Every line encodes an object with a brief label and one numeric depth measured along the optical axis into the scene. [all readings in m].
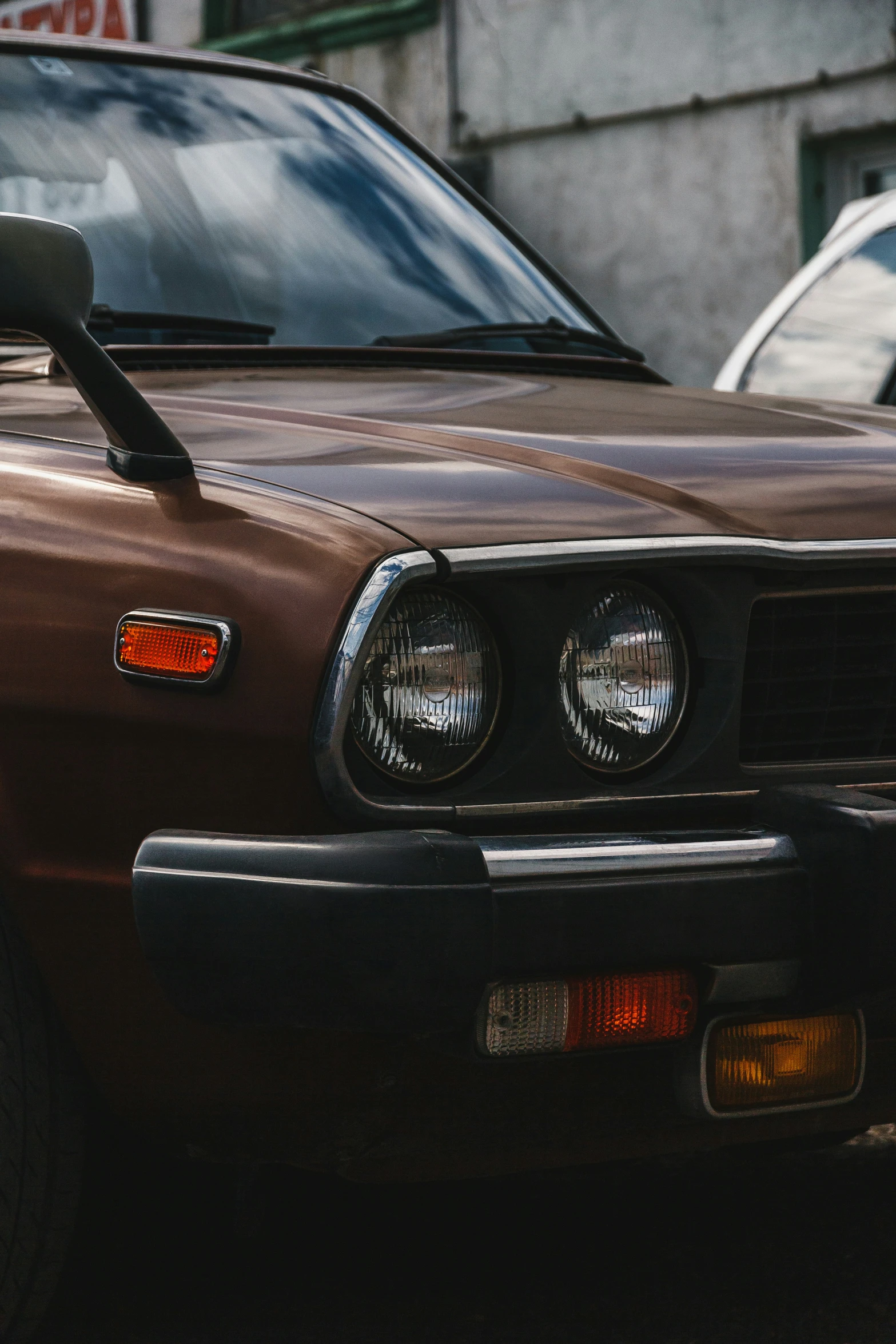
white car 5.02
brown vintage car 2.01
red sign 14.37
